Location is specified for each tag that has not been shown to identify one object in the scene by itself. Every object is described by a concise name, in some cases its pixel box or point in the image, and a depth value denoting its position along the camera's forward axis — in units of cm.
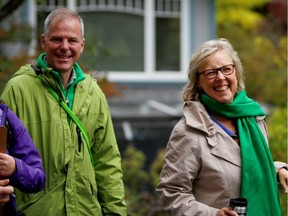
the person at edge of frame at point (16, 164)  617
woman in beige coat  704
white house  2835
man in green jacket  742
